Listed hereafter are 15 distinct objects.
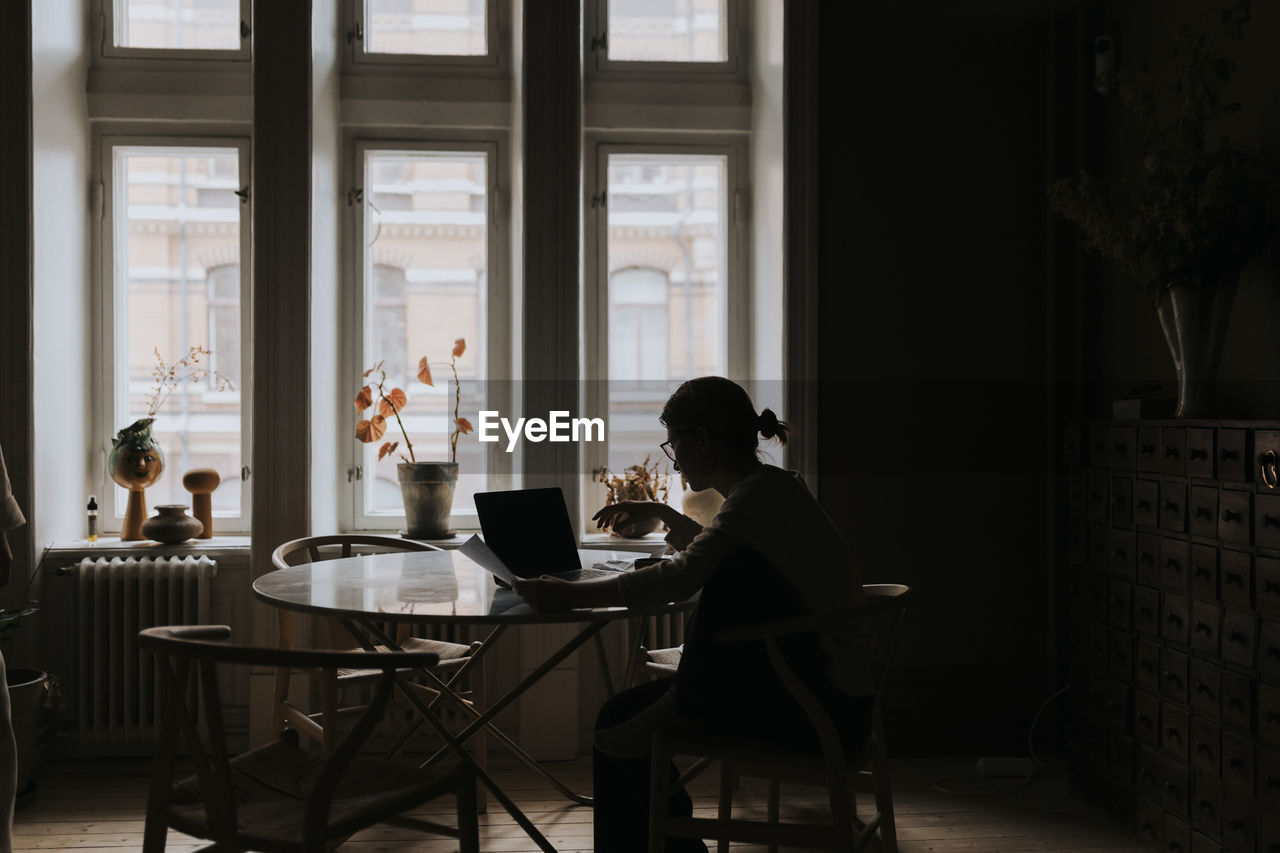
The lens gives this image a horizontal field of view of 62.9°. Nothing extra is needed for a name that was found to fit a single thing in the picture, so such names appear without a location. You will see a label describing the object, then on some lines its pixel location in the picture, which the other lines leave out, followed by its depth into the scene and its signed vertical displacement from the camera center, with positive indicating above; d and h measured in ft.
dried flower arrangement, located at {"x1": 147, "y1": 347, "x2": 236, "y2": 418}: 13.75 +0.25
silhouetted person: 6.72 -1.32
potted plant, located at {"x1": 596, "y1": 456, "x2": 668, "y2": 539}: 12.94 -1.20
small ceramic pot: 12.61 -1.60
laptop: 7.93 -1.09
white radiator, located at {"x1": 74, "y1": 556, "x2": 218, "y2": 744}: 12.10 -2.69
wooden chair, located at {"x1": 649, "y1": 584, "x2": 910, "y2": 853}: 6.53 -2.41
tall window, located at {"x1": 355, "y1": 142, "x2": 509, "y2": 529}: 13.93 +1.35
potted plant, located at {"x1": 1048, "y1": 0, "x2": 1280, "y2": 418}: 9.25 +1.66
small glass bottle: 12.84 -1.56
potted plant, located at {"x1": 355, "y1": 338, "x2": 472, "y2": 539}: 12.89 -1.03
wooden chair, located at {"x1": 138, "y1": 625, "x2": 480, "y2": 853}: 5.64 -2.35
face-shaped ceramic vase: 12.74 -0.78
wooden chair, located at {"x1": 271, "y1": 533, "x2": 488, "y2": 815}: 9.14 -2.56
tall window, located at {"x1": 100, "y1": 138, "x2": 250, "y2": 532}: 13.70 +1.19
